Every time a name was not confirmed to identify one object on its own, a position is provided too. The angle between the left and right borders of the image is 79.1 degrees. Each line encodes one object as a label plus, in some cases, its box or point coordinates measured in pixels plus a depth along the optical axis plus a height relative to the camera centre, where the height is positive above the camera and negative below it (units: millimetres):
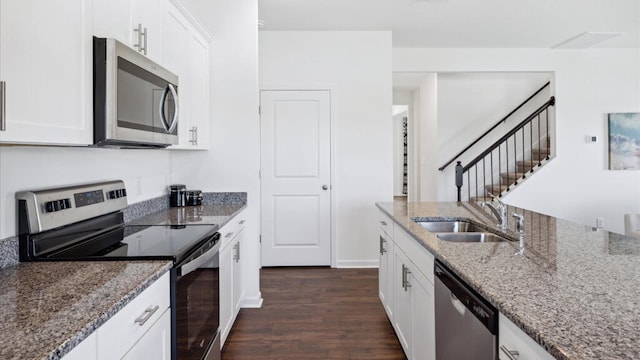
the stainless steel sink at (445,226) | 2475 -281
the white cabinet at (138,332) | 980 -438
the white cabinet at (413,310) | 1783 -671
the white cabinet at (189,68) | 2398 +782
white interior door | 4477 +117
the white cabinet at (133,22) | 1562 +739
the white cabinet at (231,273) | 2412 -627
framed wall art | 5359 +591
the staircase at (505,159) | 6609 +411
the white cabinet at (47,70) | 1091 +355
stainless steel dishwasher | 1149 -474
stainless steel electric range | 1516 -279
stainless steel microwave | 1497 +376
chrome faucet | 2080 -180
